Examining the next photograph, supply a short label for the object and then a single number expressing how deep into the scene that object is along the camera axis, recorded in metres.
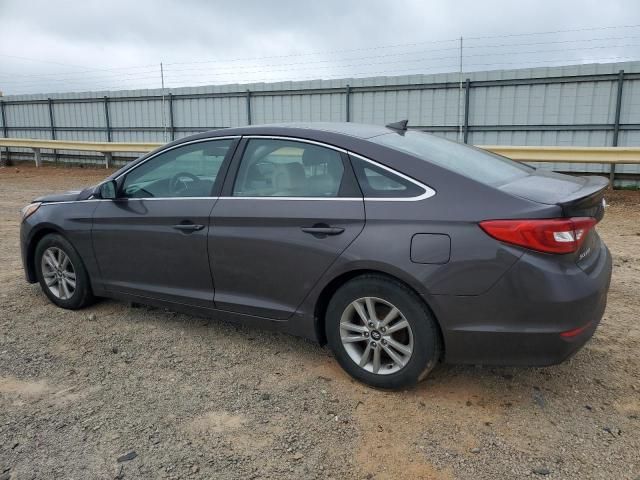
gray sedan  2.76
